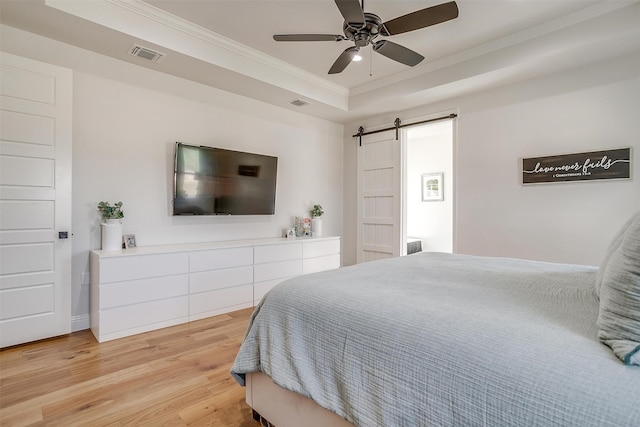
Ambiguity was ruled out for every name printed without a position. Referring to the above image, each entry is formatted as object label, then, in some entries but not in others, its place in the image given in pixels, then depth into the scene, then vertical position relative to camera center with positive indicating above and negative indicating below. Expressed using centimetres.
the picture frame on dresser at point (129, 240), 308 -29
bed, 76 -40
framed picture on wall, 609 +52
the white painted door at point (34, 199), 249 +9
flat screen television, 342 +35
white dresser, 270 -69
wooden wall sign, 292 +48
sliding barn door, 468 +25
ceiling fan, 201 +130
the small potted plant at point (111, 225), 292 -14
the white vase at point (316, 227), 473 -22
